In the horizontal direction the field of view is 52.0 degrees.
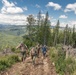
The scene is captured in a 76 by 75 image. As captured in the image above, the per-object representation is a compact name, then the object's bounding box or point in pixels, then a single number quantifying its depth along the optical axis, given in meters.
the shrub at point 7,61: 6.14
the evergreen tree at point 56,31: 39.75
